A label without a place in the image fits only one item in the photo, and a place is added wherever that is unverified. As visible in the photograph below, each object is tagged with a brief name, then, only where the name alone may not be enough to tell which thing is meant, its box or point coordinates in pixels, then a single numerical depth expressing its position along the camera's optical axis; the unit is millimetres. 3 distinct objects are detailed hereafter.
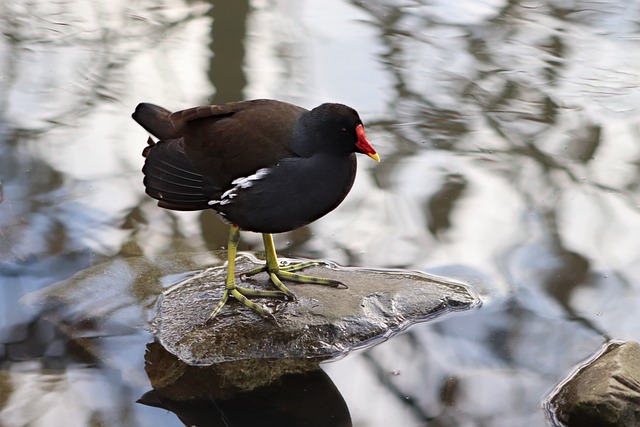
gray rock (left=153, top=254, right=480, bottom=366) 7242
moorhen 6836
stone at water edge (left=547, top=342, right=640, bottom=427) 6379
